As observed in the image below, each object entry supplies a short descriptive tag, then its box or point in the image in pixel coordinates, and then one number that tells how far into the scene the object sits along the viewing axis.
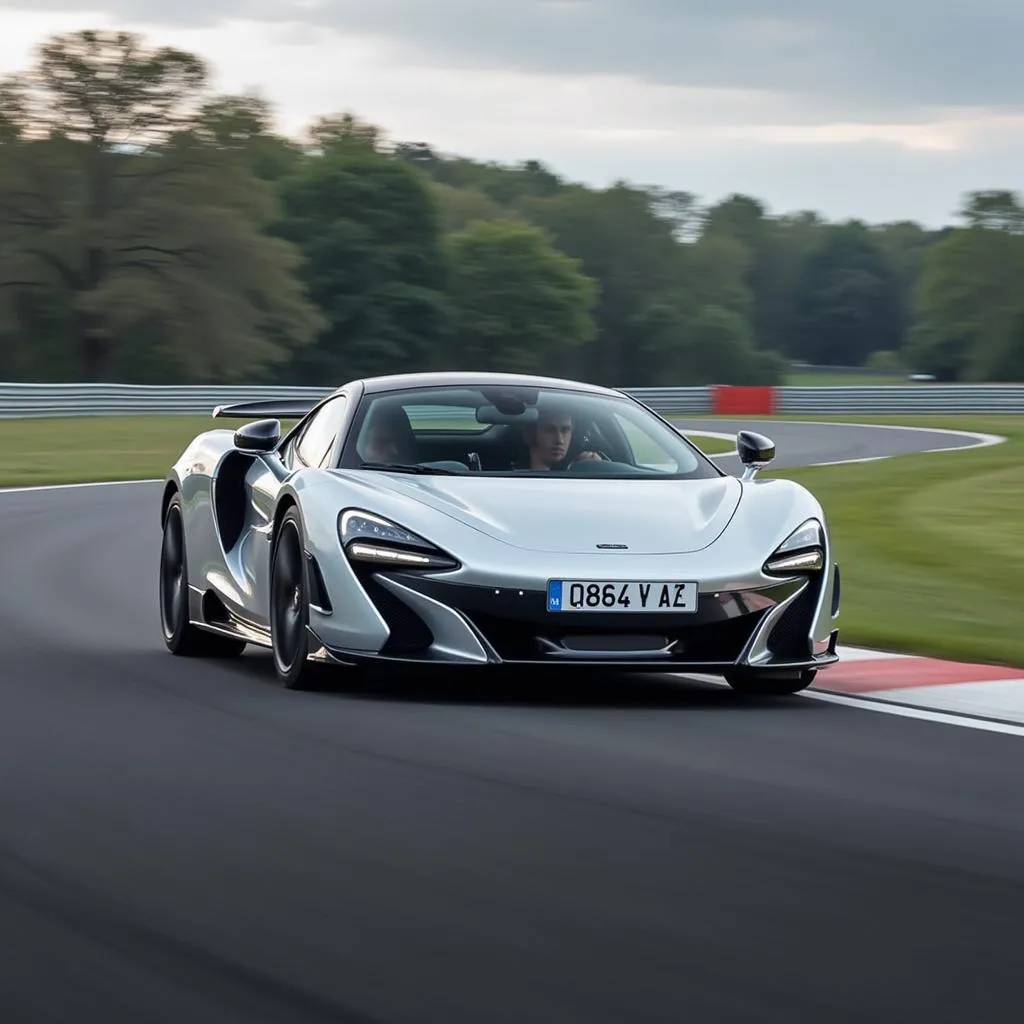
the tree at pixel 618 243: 112.06
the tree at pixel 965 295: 103.69
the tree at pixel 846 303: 152.00
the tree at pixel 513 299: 81.75
